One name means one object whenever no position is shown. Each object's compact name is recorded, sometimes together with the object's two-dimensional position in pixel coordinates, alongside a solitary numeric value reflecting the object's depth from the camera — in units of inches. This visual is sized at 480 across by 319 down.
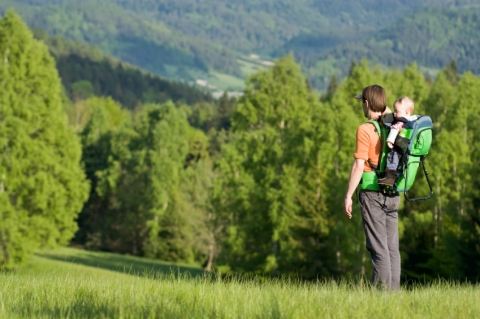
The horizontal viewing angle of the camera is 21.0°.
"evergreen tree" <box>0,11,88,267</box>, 2266.6
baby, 538.3
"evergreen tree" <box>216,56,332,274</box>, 2599.1
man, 542.2
